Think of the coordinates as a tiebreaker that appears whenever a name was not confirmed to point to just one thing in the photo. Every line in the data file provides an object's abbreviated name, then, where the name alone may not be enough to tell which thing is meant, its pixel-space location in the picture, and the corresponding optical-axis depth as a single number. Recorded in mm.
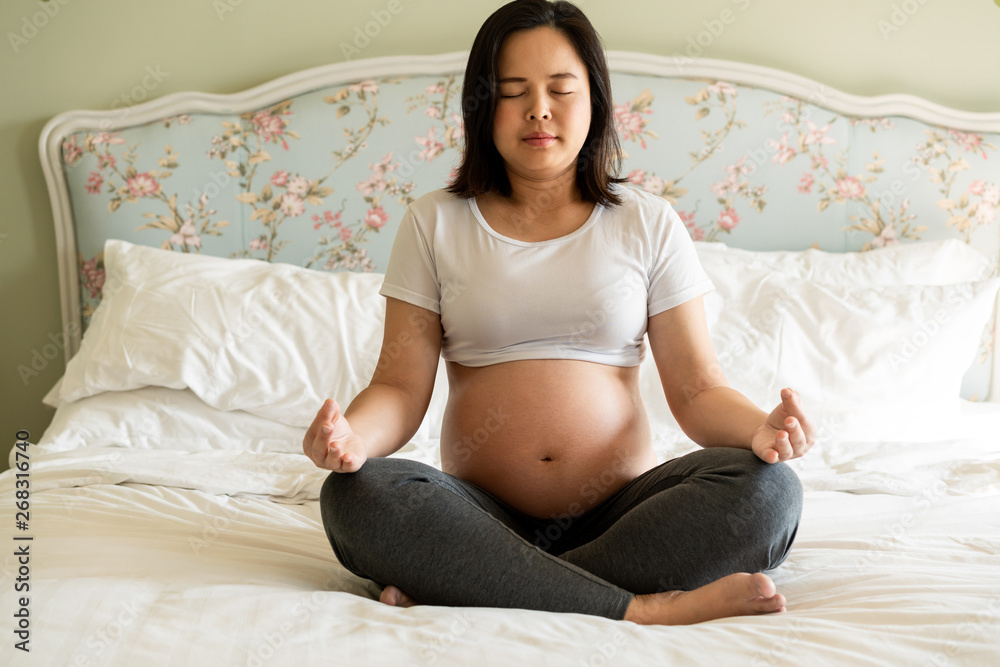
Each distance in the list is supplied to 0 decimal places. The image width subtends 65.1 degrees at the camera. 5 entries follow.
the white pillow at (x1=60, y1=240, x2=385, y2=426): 1598
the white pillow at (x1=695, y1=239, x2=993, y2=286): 1871
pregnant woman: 827
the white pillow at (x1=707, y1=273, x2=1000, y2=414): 1615
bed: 710
